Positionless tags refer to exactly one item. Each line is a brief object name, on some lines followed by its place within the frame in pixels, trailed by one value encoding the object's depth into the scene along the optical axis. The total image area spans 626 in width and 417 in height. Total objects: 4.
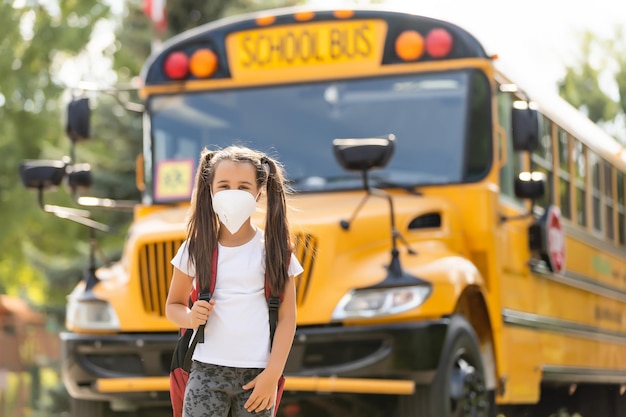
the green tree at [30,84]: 27.20
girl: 5.00
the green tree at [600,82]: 38.30
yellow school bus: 8.15
